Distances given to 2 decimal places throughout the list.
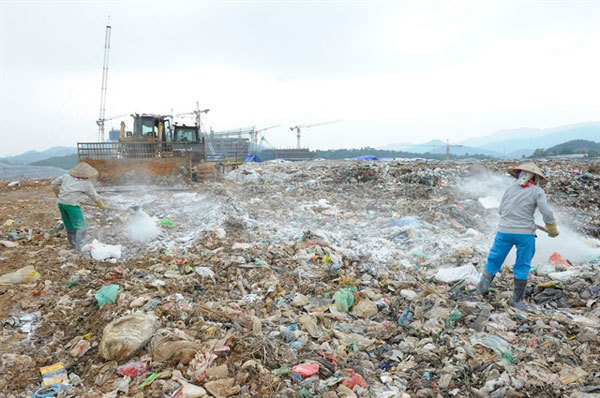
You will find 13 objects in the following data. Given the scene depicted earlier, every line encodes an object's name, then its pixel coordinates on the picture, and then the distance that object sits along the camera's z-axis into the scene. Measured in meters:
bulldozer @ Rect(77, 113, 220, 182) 9.83
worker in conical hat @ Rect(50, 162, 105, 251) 4.64
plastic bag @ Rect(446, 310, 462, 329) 3.14
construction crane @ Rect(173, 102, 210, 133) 35.24
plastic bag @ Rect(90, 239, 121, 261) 4.50
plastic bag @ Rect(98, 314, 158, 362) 2.51
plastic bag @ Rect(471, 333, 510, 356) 2.69
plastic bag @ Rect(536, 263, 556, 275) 4.30
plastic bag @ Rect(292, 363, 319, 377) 2.40
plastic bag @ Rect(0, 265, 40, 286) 3.72
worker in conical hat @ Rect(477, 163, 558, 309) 3.52
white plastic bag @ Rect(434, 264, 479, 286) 4.05
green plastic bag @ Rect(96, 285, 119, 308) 3.23
